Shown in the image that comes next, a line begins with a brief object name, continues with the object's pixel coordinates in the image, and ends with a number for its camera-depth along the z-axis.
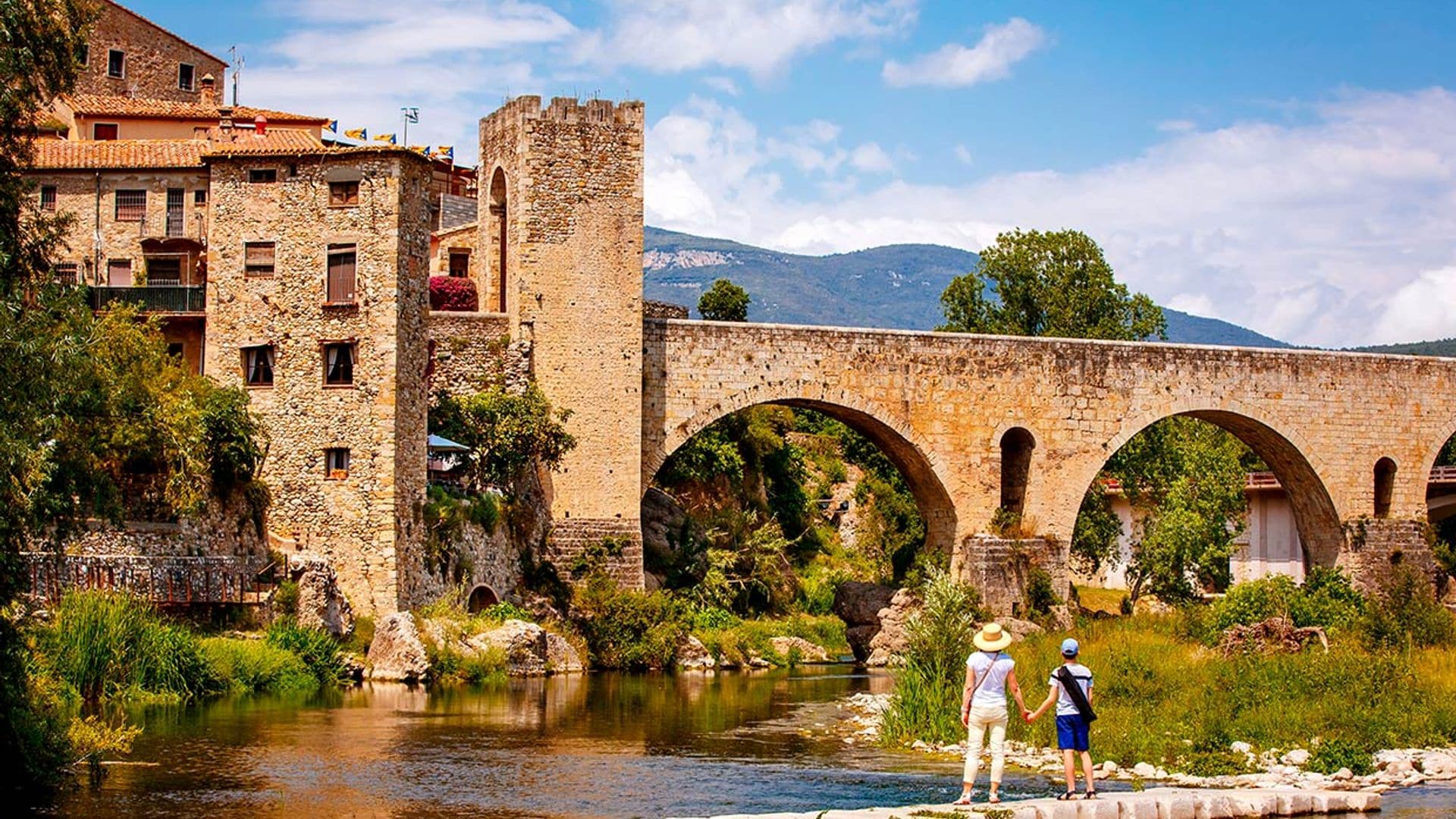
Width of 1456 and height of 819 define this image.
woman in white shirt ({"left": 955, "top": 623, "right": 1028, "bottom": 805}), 17.14
